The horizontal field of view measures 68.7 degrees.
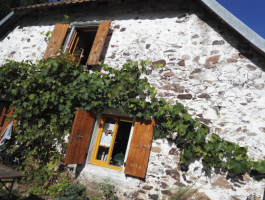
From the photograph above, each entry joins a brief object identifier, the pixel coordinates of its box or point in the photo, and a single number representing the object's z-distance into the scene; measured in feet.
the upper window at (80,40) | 18.06
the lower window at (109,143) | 12.06
